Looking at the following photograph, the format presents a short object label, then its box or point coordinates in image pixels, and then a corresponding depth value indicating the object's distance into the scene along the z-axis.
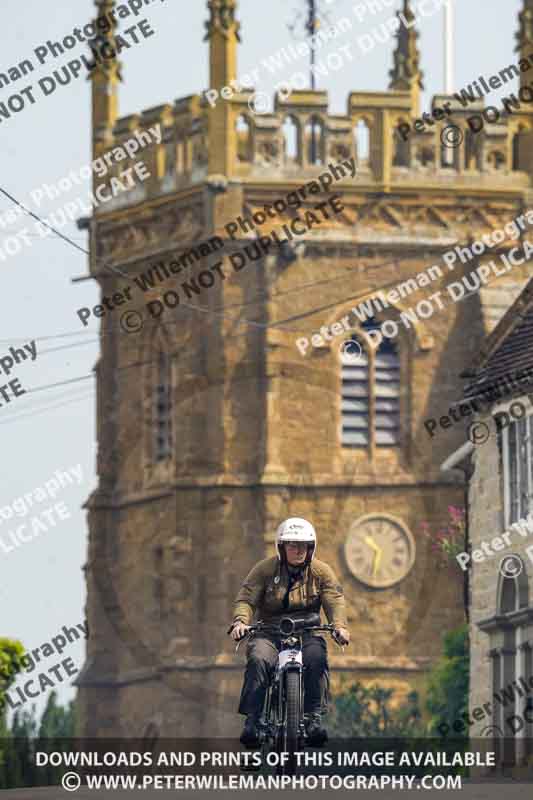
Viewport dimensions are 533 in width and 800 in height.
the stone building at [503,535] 48.34
